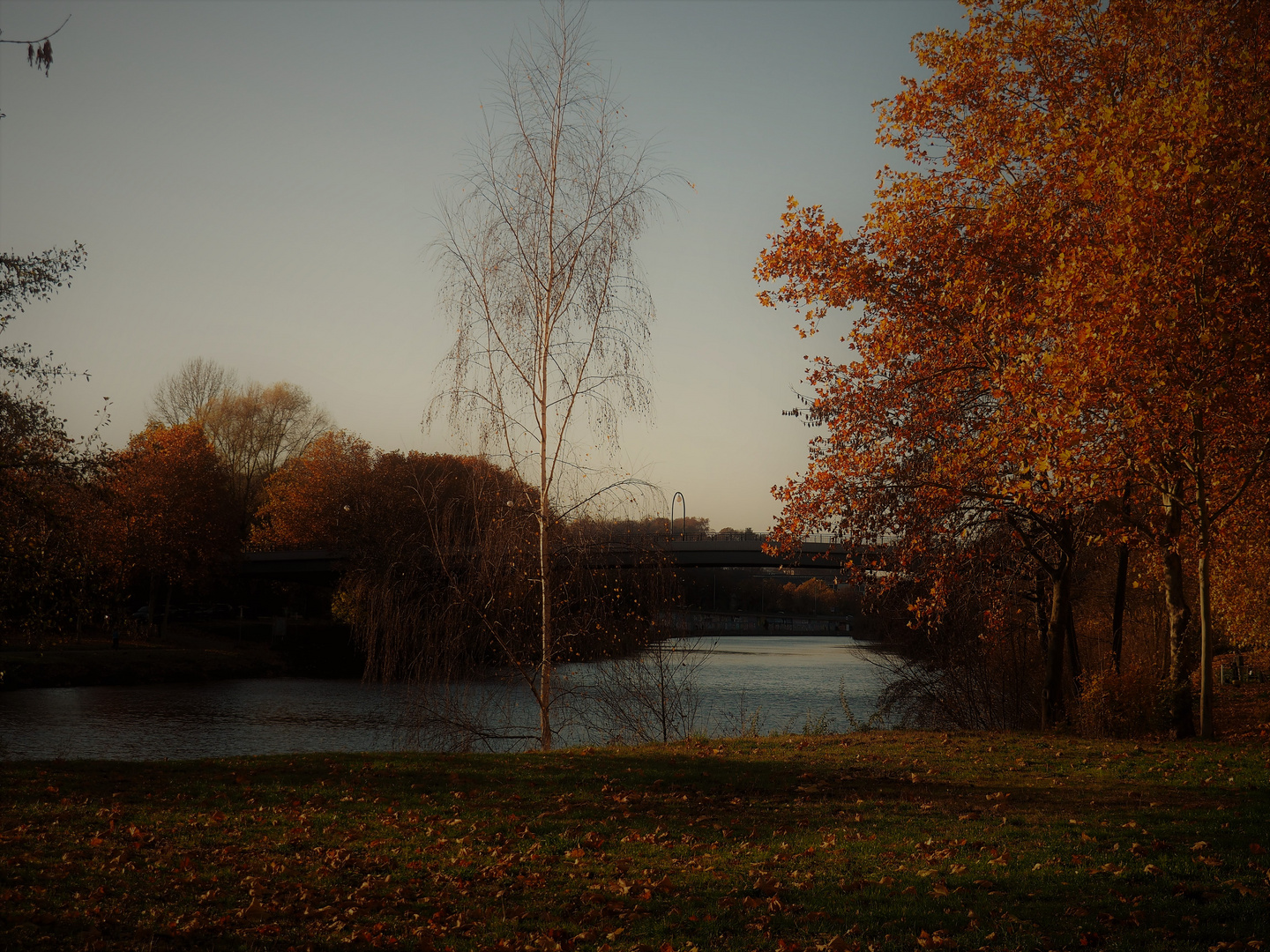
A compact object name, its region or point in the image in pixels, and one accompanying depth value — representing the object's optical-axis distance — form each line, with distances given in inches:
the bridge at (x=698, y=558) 1448.1
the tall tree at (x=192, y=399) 2456.9
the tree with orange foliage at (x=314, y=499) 2112.5
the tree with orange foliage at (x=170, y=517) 1660.9
